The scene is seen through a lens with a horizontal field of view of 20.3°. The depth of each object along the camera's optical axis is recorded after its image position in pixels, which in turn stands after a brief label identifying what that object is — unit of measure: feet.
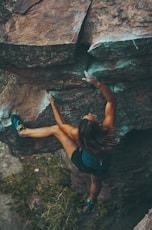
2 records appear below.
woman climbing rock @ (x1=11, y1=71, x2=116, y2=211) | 19.88
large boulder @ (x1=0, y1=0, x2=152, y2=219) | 18.88
